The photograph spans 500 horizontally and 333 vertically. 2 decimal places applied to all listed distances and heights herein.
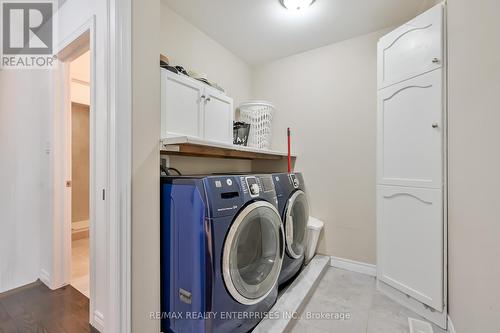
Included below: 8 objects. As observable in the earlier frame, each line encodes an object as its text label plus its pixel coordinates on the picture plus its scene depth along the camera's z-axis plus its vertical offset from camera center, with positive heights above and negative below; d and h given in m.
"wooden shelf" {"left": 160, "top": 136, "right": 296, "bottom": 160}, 1.20 +0.13
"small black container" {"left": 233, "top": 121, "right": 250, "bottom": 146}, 2.27 +0.35
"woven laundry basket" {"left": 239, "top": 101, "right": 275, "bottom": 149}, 2.32 +0.52
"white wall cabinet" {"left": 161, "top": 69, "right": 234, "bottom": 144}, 1.46 +0.45
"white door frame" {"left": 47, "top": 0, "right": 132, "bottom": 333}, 1.03 +0.01
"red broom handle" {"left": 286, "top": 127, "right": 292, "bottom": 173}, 2.42 +0.14
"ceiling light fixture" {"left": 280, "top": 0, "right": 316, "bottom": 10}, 1.74 +1.36
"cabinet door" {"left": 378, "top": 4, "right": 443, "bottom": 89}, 1.46 +0.90
